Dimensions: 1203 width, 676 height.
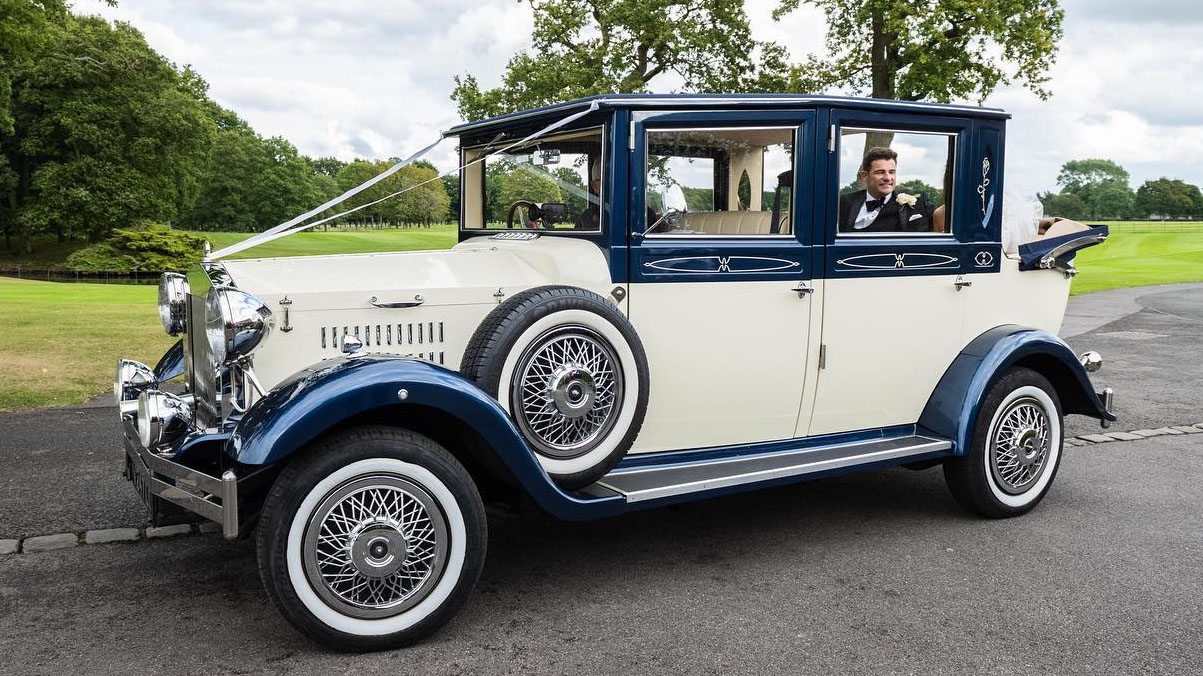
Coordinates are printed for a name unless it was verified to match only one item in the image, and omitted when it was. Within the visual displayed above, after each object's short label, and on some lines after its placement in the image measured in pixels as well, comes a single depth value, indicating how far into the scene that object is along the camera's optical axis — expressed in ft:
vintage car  10.78
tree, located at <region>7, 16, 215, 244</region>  134.92
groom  14.74
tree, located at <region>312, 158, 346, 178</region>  358.08
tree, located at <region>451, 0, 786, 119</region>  70.13
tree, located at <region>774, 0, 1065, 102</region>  59.90
